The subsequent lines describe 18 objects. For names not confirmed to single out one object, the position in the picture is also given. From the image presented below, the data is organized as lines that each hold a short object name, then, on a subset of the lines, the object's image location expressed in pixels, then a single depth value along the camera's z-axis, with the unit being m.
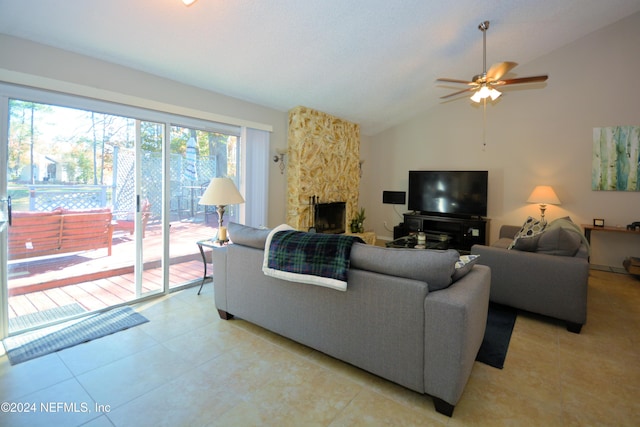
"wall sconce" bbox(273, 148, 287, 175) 4.72
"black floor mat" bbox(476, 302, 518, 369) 2.21
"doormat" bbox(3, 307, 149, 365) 2.23
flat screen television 5.38
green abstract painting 4.33
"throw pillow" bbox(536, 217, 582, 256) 2.67
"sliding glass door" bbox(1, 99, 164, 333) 2.53
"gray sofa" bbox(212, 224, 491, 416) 1.60
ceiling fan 3.17
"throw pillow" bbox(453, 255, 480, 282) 1.92
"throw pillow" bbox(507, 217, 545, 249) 3.02
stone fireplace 4.79
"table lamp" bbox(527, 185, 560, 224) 4.57
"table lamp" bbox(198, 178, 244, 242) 3.15
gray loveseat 2.55
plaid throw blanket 1.91
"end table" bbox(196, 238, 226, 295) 3.29
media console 5.23
